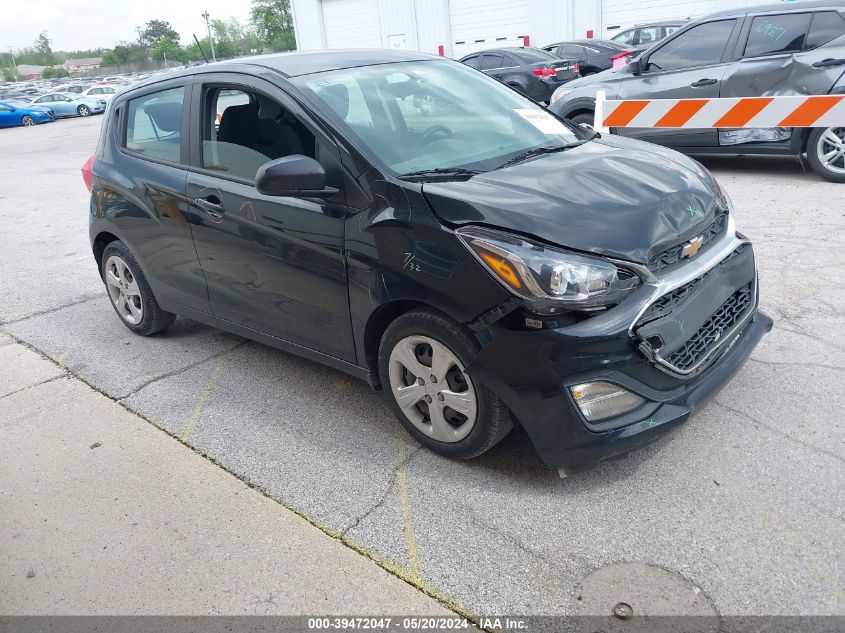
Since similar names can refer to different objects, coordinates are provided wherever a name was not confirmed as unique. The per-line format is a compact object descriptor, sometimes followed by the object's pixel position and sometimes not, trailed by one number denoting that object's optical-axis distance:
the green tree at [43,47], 134.88
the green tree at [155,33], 105.25
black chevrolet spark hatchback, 2.88
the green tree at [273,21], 82.75
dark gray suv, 7.50
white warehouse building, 26.48
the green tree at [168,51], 95.23
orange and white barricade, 7.23
